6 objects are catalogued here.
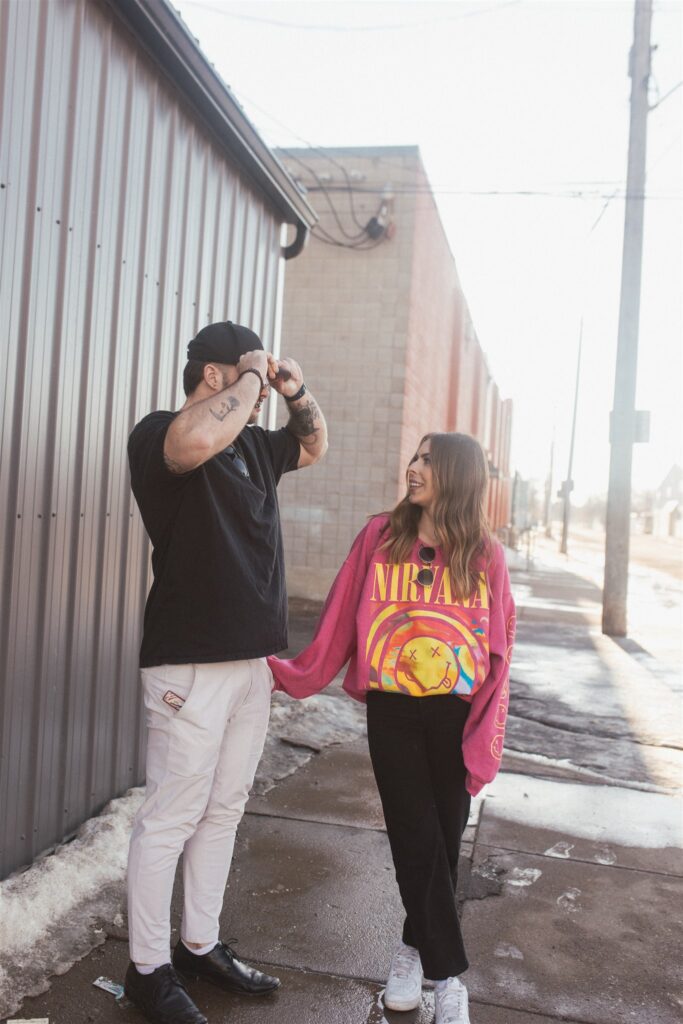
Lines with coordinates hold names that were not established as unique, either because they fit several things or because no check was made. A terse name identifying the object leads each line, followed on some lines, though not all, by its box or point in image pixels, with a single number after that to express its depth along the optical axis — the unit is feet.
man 8.55
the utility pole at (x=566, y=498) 110.11
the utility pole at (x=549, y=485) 181.63
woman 9.02
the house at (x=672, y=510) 217.77
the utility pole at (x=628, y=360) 39.24
